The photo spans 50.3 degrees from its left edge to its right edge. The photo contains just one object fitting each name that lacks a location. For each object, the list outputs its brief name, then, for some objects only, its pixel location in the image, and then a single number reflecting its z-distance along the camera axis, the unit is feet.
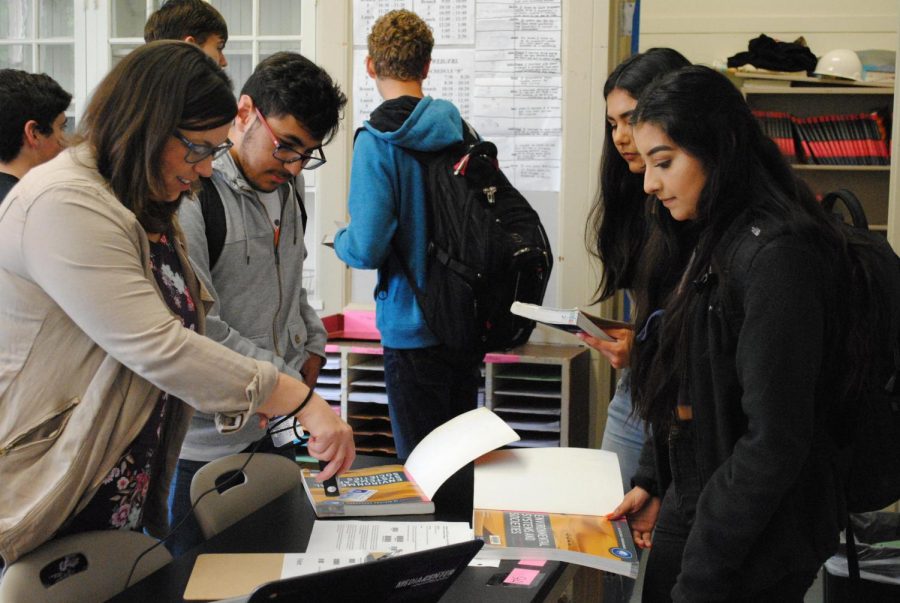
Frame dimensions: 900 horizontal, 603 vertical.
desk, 4.38
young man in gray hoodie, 6.37
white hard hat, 16.84
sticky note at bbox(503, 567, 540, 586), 4.49
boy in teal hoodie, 8.31
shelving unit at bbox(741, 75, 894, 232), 17.28
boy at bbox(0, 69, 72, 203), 9.15
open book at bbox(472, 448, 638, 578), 4.81
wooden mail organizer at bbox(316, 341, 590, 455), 11.16
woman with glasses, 4.26
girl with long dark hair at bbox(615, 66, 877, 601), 4.23
